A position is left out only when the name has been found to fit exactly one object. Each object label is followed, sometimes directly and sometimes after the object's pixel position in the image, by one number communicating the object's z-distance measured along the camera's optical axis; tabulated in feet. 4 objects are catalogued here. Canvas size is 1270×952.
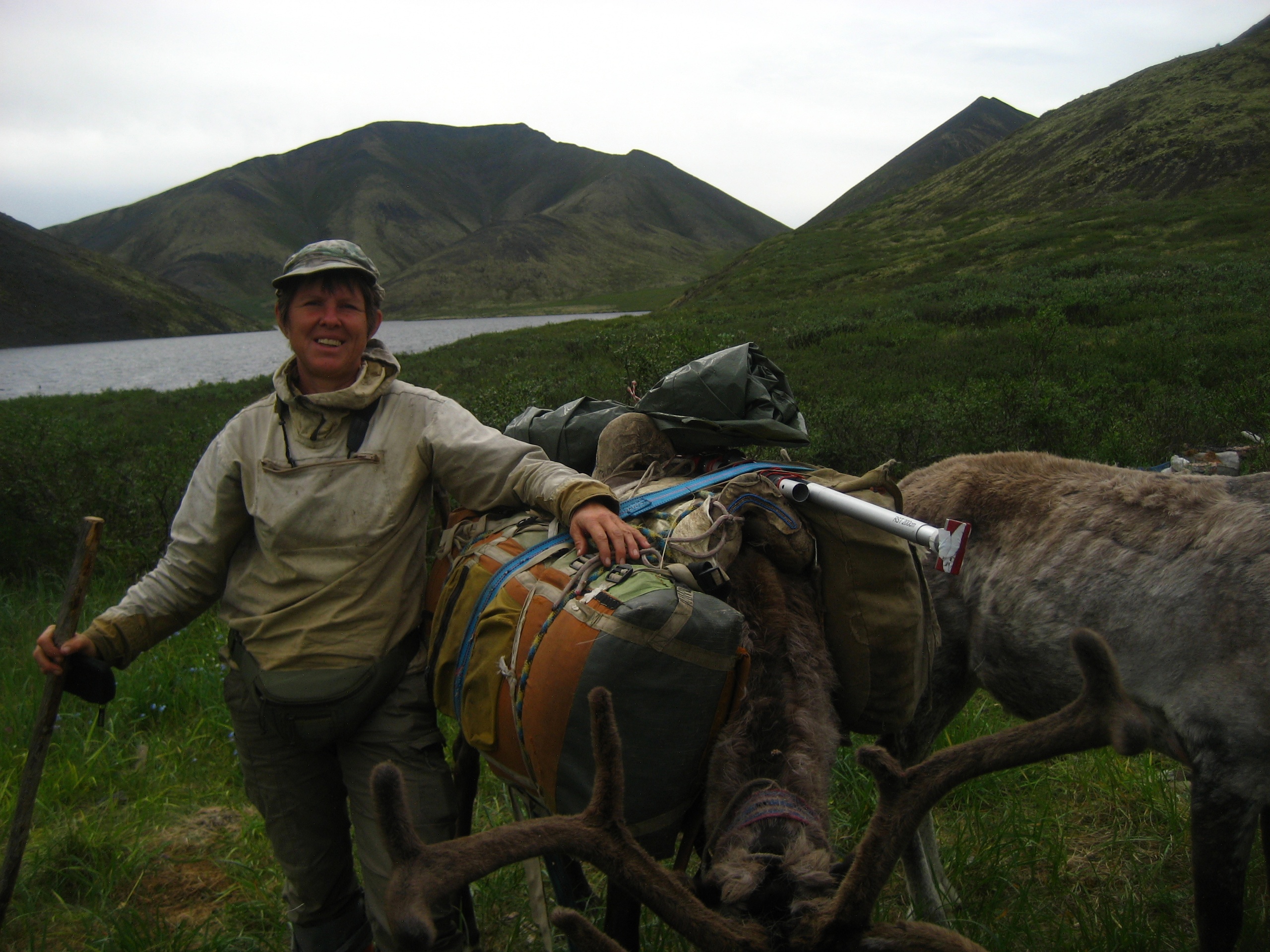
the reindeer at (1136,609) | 9.15
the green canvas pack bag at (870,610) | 8.59
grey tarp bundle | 10.12
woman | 8.69
